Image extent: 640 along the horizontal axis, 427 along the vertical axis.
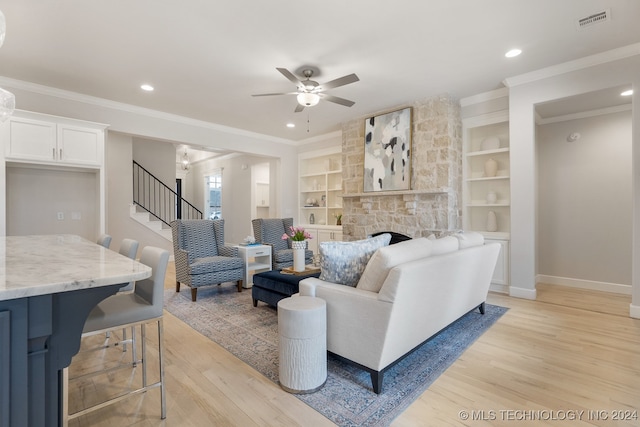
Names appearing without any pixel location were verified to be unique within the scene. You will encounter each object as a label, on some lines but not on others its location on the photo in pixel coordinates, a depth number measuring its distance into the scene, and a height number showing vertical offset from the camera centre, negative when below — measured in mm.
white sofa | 1847 -578
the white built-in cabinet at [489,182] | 4312 +517
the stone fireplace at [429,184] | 4480 +475
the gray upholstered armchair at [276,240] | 4969 -409
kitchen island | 892 -334
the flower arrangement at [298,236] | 3604 -241
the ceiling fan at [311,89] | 3145 +1388
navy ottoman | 3146 -756
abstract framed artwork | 4860 +1071
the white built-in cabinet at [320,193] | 6730 +544
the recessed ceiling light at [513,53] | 3252 +1765
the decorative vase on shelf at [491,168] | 4527 +703
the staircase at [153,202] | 6562 +373
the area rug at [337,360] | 1795 -1123
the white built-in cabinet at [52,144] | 3590 +930
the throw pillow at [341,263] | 2254 -352
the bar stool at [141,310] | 1571 -508
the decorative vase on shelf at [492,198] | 4520 +251
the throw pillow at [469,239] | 2830 -240
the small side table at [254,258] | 4473 -686
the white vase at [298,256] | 3480 -461
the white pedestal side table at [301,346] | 1883 -822
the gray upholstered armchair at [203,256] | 3930 -569
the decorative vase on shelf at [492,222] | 4484 -109
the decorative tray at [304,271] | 3389 -639
